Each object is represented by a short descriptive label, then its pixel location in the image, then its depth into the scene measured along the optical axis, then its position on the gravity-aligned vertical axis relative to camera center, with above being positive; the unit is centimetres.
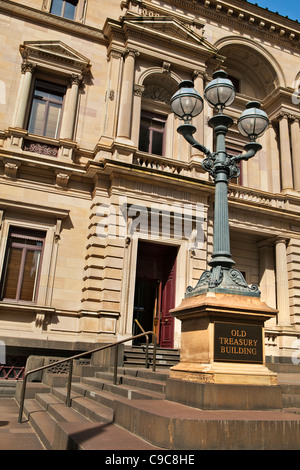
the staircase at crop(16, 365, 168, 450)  416 -85
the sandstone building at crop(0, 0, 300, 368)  1338 +629
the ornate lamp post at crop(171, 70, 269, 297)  600 +355
